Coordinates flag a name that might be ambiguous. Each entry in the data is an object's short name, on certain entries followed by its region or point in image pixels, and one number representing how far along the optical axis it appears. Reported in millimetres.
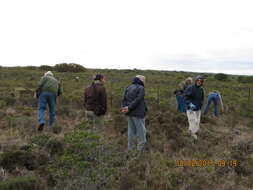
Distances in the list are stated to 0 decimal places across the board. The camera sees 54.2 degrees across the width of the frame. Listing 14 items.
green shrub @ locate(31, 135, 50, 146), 5208
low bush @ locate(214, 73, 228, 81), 29841
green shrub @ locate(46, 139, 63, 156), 5229
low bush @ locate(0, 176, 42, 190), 3604
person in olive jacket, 6738
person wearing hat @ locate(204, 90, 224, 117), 9680
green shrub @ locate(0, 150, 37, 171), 4559
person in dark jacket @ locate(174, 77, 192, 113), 8578
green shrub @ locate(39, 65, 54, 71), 34531
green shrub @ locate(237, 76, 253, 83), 29231
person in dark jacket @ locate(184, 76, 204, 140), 6152
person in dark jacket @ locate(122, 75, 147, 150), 5039
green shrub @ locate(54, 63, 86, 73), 33125
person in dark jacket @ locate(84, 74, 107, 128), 5625
